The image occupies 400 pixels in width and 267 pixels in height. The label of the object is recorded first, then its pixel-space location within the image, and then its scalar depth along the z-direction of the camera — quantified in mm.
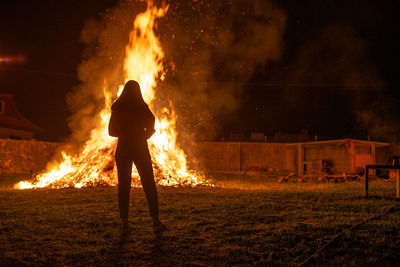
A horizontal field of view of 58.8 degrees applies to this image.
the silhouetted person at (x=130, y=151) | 5121
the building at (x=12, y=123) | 28047
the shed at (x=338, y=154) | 19906
